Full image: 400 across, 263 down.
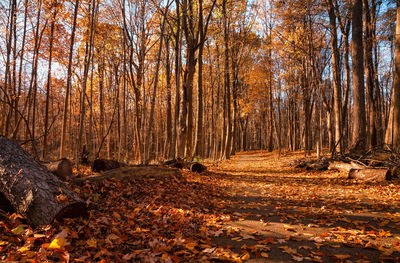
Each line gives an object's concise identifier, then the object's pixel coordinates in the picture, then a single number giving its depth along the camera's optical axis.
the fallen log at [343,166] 8.36
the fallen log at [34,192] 3.05
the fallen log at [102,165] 6.90
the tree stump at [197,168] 9.26
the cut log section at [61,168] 5.30
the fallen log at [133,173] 5.25
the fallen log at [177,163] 9.63
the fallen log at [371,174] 6.84
